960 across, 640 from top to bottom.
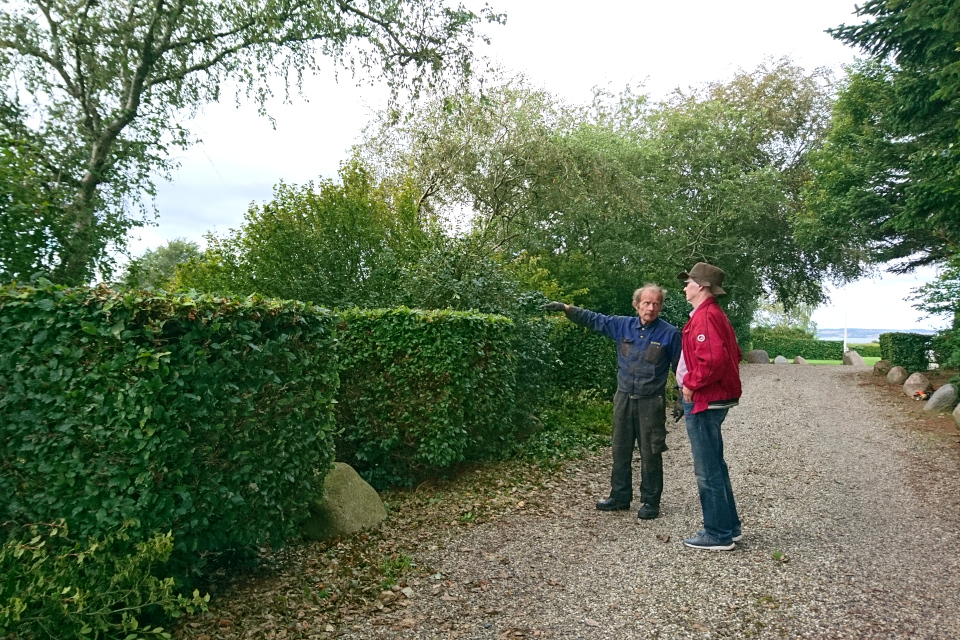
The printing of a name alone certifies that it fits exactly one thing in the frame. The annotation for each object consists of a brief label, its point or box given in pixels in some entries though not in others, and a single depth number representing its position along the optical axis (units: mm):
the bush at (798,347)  33688
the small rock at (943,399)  11617
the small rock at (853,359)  24217
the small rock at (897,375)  16000
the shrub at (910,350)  16375
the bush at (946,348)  9489
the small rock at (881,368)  17688
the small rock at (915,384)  13828
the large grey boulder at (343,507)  5160
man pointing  5504
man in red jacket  4637
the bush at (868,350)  36309
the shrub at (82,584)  3086
